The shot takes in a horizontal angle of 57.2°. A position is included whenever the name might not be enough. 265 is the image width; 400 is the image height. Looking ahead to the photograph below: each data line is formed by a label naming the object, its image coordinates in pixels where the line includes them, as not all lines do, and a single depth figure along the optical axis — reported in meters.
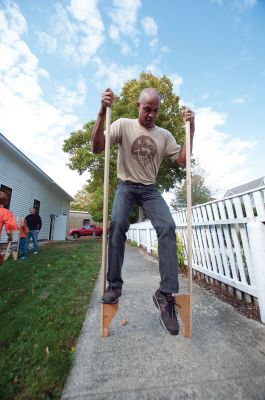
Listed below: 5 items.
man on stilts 2.32
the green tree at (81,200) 62.31
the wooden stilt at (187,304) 2.25
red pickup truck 30.97
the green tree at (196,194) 37.34
